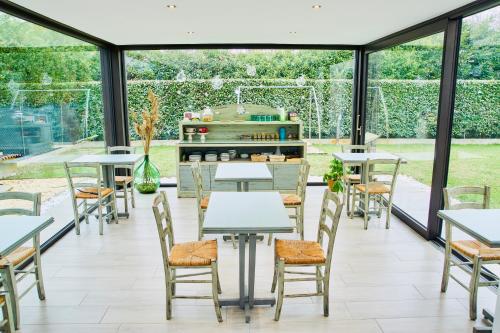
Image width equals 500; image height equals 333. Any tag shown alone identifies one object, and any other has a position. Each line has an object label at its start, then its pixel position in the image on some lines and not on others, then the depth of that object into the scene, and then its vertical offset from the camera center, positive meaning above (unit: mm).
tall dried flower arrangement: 6477 -230
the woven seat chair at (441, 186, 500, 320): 2885 -1101
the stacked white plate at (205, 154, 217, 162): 6512 -799
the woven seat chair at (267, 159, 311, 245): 4398 -1065
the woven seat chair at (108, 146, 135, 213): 5512 -1021
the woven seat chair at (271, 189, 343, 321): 2853 -1112
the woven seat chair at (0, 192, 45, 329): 2773 -1133
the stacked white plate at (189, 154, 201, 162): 6508 -799
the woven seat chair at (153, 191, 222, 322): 2828 -1105
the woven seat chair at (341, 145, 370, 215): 5564 -1004
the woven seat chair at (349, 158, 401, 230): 4918 -1041
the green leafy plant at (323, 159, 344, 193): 6273 -1101
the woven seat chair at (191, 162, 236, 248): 4195 -987
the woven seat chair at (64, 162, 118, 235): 4662 -1053
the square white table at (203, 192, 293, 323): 2705 -810
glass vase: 6711 -1176
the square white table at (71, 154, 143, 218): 5055 -667
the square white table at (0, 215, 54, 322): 2443 -827
